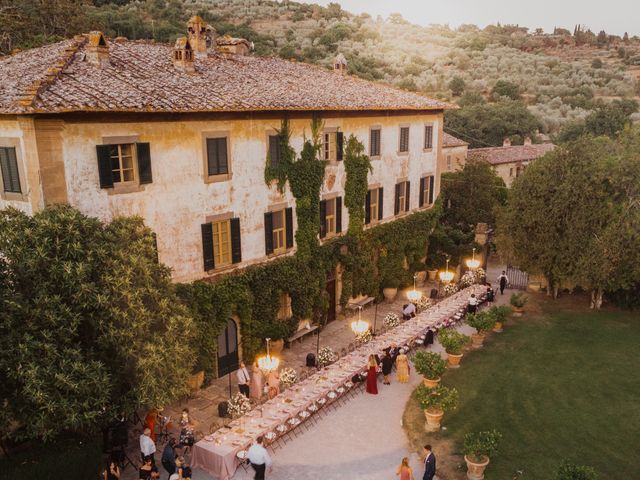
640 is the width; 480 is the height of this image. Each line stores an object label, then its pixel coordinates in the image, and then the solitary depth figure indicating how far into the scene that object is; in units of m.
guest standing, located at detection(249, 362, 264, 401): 20.44
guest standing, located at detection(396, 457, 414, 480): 14.27
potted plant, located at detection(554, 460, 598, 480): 12.36
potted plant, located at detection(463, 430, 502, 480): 14.95
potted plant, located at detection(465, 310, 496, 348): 24.28
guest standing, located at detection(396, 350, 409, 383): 21.47
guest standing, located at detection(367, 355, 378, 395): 20.41
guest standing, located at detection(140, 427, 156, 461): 15.16
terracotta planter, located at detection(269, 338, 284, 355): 24.23
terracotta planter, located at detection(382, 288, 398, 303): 31.69
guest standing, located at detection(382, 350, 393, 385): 21.20
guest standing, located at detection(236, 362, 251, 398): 20.05
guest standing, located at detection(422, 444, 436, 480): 14.59
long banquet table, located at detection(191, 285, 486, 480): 15.54
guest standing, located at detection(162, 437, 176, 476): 15.03
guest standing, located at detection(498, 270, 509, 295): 32.69
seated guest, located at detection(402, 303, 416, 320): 27.52
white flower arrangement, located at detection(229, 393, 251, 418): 17.66
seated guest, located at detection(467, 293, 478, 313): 28.19
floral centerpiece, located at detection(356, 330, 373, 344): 23.70
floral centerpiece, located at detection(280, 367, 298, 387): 19.72
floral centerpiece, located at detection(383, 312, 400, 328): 25.44
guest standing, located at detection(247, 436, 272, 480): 14.81
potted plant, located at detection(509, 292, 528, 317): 29.22
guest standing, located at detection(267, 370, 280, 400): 19.52
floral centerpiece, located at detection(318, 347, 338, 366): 21.64
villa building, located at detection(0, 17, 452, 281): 15.70
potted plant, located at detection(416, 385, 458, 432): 17.61
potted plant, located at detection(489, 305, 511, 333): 25.87
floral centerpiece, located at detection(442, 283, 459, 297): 31.12
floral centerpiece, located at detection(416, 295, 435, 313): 28.41
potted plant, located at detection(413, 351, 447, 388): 19.61
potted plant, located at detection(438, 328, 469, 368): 22.19
